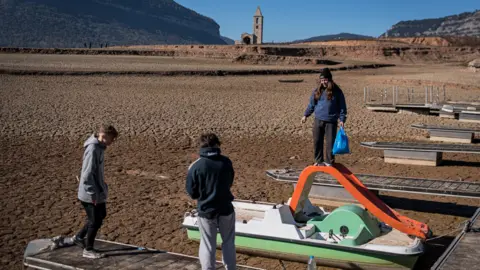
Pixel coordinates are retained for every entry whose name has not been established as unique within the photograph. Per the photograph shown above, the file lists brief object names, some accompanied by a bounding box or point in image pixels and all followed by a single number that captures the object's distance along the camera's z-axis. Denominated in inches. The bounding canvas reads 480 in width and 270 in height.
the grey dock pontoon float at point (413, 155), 477.1
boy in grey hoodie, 218.5
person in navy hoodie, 193.8
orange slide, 249.4
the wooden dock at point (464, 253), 208.8
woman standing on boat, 319.0
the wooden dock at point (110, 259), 219.8
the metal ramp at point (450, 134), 579.3
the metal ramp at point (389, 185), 312.0
